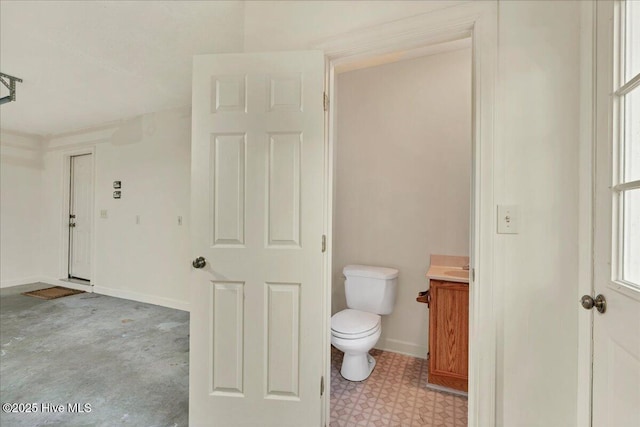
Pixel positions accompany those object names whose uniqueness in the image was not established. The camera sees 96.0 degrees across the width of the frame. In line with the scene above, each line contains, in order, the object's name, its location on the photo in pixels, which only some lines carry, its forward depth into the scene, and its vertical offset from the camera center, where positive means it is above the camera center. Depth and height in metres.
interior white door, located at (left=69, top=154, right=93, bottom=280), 4.25 -0.10
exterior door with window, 0.81 -0.07
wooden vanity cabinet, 1.84 -0.79
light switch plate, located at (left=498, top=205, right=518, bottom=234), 1.13 -0.02
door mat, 3.81 -1.15
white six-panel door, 1.40 -0.14
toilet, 1.90 -0.76
